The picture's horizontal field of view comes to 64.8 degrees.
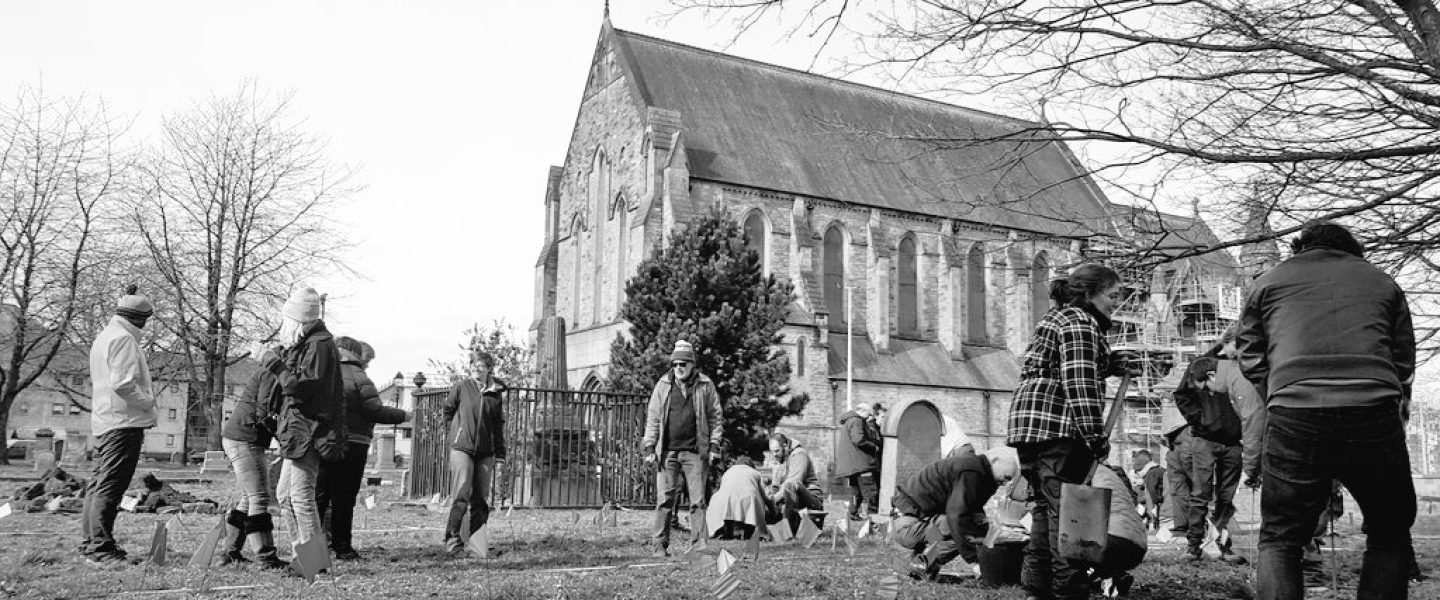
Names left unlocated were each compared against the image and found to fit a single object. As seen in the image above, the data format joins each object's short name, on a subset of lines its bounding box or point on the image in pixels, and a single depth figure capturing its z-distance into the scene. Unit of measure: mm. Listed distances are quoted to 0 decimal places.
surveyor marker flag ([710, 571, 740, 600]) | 5039
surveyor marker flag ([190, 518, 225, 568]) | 5406
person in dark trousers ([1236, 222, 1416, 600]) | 4391
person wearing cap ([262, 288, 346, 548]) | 6770
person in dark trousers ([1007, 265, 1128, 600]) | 5426
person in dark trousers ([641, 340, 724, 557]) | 9227
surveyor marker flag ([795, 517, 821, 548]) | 7934
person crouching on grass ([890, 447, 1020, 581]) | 7352
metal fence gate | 15500
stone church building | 33375
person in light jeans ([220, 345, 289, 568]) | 6977
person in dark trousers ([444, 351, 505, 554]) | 8898
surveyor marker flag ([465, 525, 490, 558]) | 5758
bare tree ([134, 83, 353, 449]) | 29719
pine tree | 21453
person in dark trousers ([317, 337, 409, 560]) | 7934
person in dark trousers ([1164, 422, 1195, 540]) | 9508
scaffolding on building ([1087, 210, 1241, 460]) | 40281
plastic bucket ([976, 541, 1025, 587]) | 6625
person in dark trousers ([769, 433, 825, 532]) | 11477
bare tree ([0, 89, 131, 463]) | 28953
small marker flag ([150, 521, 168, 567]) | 5754
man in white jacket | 7090
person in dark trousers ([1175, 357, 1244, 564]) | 7492
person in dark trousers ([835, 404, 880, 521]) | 13836
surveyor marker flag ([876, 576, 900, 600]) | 5652
